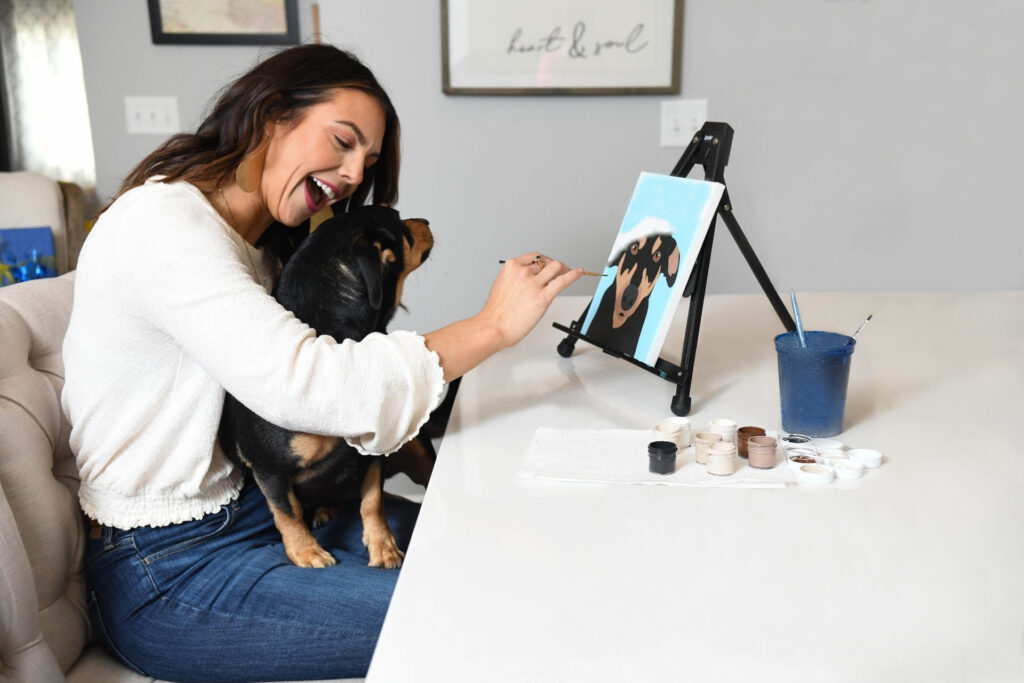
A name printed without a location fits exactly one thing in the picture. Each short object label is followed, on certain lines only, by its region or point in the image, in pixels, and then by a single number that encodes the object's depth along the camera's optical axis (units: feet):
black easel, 3.94
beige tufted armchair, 3.11
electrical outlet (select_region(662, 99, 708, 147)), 7.89
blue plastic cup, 3.46
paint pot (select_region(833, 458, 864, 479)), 3.06
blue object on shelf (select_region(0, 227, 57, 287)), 8.92
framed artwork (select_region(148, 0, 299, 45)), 9.64
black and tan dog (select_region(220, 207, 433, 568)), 3.63
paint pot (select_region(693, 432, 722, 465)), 3.25
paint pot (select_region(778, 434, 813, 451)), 3.37
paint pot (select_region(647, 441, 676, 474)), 3.12
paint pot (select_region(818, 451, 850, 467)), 3.18
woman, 3.19
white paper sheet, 3.07
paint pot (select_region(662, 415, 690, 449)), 3.43
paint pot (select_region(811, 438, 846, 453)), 3.33
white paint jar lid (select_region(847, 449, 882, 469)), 3.17
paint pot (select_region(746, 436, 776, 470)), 3.17
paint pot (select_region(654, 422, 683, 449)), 3.42
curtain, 11.30
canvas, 4.05
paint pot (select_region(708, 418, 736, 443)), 3.44
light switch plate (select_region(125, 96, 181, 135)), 9.82
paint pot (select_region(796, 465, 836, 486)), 3.02
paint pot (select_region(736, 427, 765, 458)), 3.31
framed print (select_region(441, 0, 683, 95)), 7.60
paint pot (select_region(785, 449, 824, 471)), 3.19
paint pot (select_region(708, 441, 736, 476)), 3.11
